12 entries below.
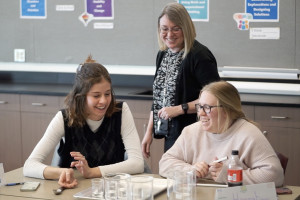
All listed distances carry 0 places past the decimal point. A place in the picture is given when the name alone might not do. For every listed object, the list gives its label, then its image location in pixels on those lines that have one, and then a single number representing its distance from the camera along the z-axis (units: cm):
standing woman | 333
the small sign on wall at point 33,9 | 540
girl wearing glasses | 264
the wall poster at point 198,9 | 477
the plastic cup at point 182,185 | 242
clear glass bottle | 244
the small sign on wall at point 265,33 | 457
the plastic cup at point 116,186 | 237
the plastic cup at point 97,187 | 251
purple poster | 514
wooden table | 250
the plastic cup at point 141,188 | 232
